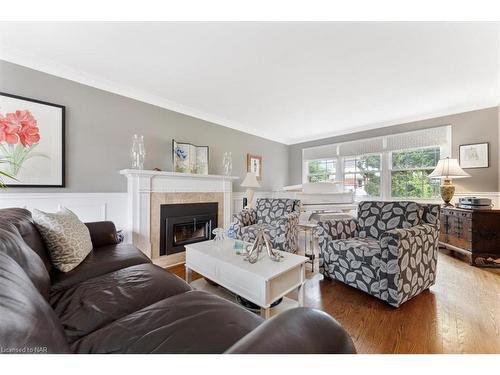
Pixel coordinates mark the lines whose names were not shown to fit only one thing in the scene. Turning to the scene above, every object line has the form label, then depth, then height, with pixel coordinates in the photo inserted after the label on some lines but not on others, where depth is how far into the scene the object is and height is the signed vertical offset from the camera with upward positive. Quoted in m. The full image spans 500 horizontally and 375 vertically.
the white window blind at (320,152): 4.79 +0.84
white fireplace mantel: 2.59 -0.09
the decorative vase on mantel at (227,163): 3.77 +0.45
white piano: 3.39 -0.20
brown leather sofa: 0.50 -0.55
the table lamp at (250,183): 3.68 +0.09
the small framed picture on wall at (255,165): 4.39 +0.50
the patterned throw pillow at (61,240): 1.43 -0.36
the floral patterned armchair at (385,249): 1.72 -0.55
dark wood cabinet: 2.63 -0.61
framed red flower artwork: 1.96 +0.45
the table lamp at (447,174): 3.01 +0.20
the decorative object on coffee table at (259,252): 1.67 -0.52
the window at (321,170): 4.86 +0.43
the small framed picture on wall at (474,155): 3.13 +0.50
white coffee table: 1.43 -0.65
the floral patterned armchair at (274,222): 2.74 -0.49
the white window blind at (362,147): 4.16 +0.85
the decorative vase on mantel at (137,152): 2.70 +0.46
